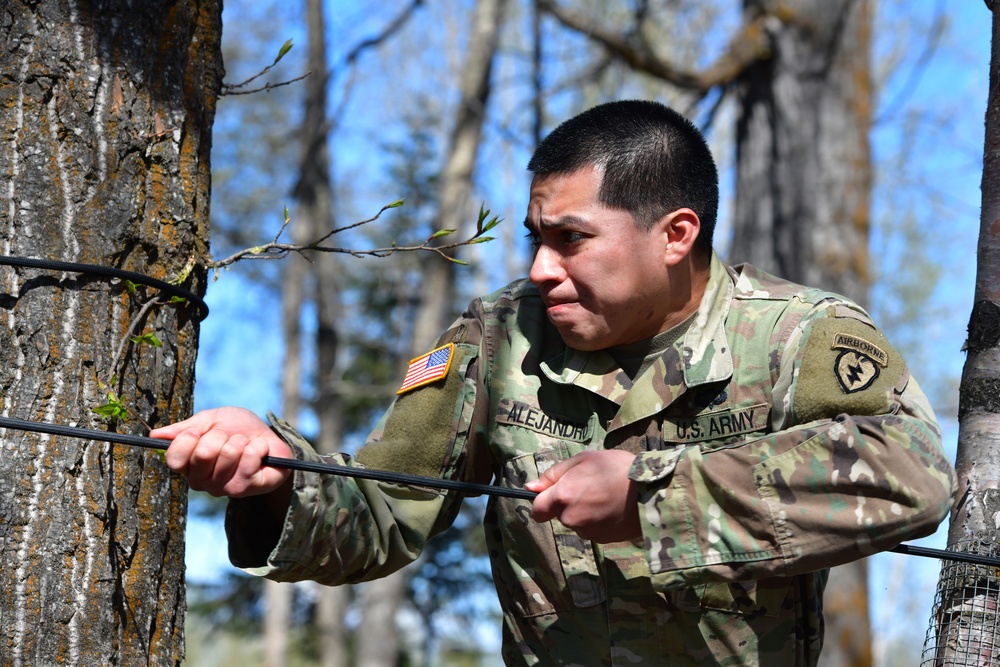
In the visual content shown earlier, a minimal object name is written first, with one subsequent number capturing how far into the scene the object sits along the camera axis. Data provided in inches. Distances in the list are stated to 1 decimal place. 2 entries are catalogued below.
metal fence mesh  96.2
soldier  81.2
